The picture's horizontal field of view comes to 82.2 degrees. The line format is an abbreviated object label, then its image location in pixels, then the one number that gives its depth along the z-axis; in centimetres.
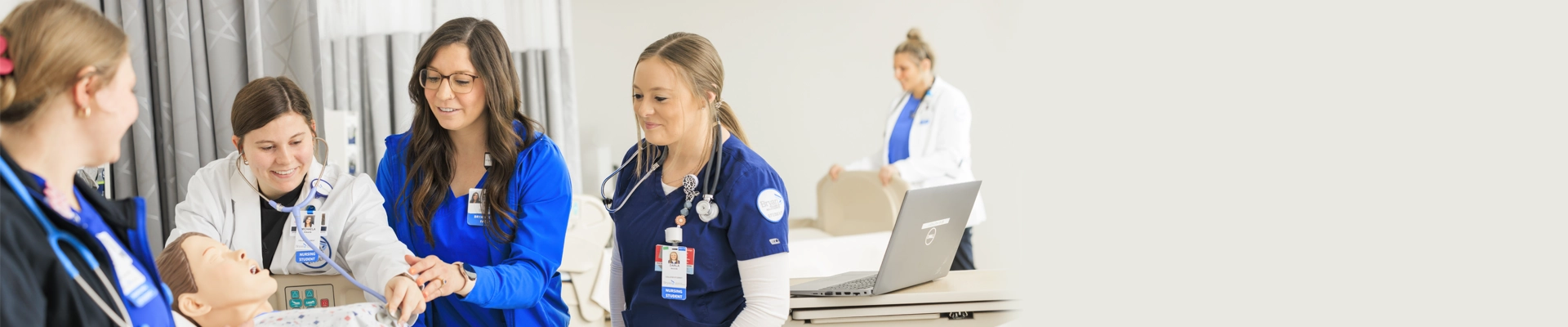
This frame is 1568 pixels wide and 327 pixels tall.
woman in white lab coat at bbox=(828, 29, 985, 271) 437
